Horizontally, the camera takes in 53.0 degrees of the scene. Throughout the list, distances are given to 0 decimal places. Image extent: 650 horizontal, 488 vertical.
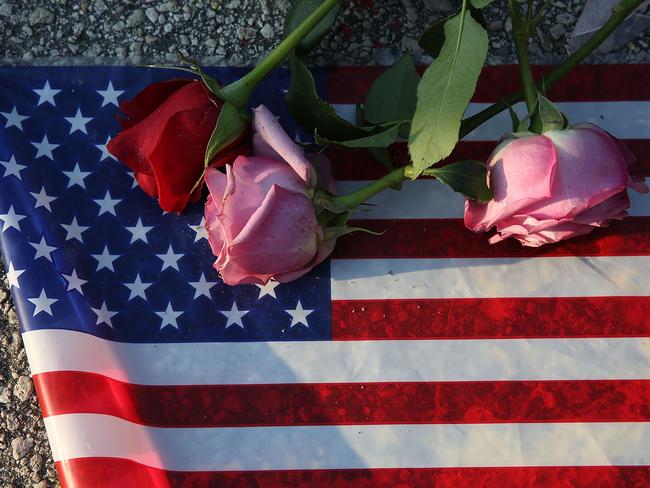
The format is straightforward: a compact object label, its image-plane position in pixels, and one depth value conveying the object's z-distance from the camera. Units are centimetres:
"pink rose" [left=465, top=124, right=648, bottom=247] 59
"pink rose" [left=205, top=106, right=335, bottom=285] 60
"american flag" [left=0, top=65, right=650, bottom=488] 76
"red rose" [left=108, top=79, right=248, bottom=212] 64
